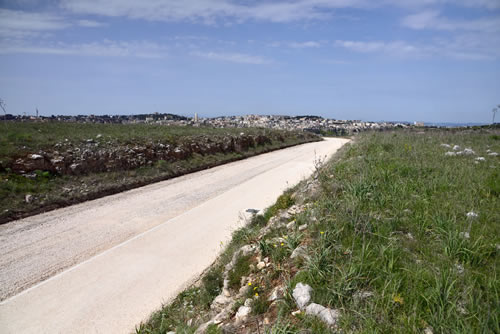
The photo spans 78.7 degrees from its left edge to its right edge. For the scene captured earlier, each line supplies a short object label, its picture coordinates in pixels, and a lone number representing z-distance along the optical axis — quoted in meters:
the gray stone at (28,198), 11.46
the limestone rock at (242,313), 4.34
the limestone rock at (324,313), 3.62
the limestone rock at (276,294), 4.42
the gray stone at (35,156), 14.07
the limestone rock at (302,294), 4.02
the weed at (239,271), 5.74
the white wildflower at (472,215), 5.60
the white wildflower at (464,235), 4.79
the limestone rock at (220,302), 5.22
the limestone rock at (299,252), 5.08
